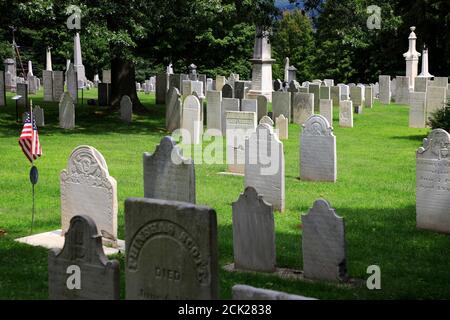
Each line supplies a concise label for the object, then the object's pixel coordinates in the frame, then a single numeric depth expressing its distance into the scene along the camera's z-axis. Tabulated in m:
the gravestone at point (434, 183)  11.91
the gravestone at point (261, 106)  24.53
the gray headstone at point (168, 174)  11.20
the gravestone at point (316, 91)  30.03
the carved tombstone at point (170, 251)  6.91
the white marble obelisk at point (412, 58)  40.34
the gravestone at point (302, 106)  26.23
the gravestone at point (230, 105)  22.73
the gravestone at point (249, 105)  21.89
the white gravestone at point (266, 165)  13.23
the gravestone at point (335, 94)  31.97
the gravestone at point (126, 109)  26.48
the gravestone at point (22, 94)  28.53
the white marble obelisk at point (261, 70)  32.09
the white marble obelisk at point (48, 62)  47.37
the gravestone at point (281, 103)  25.84
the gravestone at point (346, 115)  25.91
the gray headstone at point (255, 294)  5.91
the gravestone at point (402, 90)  35.75
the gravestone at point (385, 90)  36.56
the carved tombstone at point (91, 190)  11.05
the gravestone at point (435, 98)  25.28
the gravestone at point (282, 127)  22.02
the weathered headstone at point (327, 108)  24.57
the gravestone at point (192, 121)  21.64
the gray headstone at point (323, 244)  9.53
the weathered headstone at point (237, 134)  16.47
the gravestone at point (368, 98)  33.58
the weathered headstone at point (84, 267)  7.32
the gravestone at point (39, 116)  24.61
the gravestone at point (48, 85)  33.41
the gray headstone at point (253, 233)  9.98
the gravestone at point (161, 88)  34.91
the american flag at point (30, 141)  12.95
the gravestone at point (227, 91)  27.38
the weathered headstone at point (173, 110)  23.61
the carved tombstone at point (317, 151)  15.43
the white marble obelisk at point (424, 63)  39.62
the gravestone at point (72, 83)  33.00
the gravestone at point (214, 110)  23.81
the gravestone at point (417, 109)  25.56
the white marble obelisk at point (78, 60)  43.28
